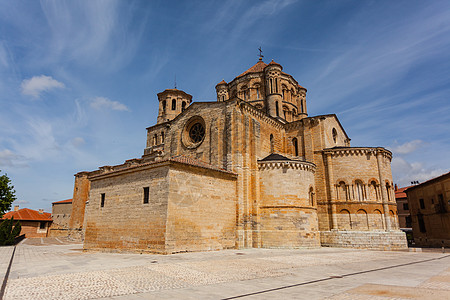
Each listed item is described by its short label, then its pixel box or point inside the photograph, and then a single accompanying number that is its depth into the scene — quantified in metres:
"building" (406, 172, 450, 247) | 21.31
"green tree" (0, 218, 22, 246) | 22.89
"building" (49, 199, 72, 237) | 36.72
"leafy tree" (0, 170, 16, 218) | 25.11
